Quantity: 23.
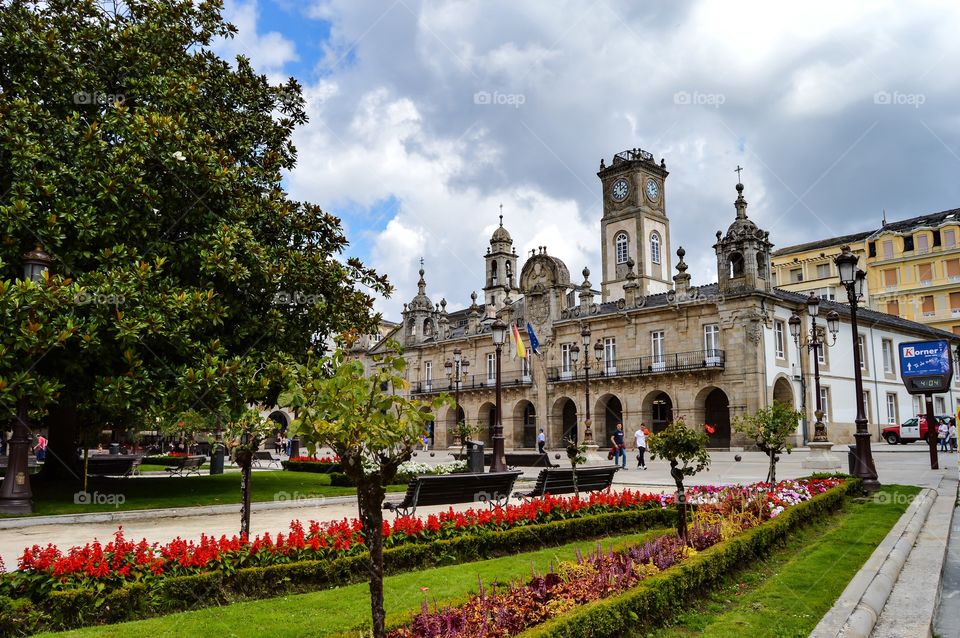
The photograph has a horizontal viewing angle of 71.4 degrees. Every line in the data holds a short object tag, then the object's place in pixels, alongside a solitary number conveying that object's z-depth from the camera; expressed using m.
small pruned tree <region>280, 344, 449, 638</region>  3.90
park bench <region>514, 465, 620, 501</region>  12.91
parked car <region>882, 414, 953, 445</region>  37.03
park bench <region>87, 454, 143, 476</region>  20.25
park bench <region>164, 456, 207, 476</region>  21.30
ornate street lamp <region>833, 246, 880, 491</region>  14.27
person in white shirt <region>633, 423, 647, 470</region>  23.56
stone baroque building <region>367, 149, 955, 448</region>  35.66
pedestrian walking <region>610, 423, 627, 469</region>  24.45
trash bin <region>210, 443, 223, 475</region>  23.10
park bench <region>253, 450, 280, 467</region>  31.07
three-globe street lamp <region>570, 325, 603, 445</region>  28.31
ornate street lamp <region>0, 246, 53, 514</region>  11.43
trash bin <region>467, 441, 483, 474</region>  19.94
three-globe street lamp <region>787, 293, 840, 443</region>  19.85
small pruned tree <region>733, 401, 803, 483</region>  12.76
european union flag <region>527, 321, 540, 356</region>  40.13
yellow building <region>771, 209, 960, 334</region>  53.12
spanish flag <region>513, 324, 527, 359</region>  32.66
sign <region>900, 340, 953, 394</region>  18.75
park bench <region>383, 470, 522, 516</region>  10.66
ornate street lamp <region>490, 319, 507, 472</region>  20.20
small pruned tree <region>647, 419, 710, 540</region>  8.30
